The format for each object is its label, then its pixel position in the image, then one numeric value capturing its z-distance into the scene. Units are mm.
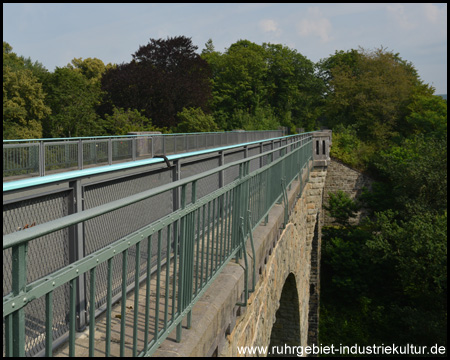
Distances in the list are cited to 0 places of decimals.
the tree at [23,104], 36688
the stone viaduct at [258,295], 3135
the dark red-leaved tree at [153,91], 35625
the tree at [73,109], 34094
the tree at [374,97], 40812
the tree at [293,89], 62906
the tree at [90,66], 69312
